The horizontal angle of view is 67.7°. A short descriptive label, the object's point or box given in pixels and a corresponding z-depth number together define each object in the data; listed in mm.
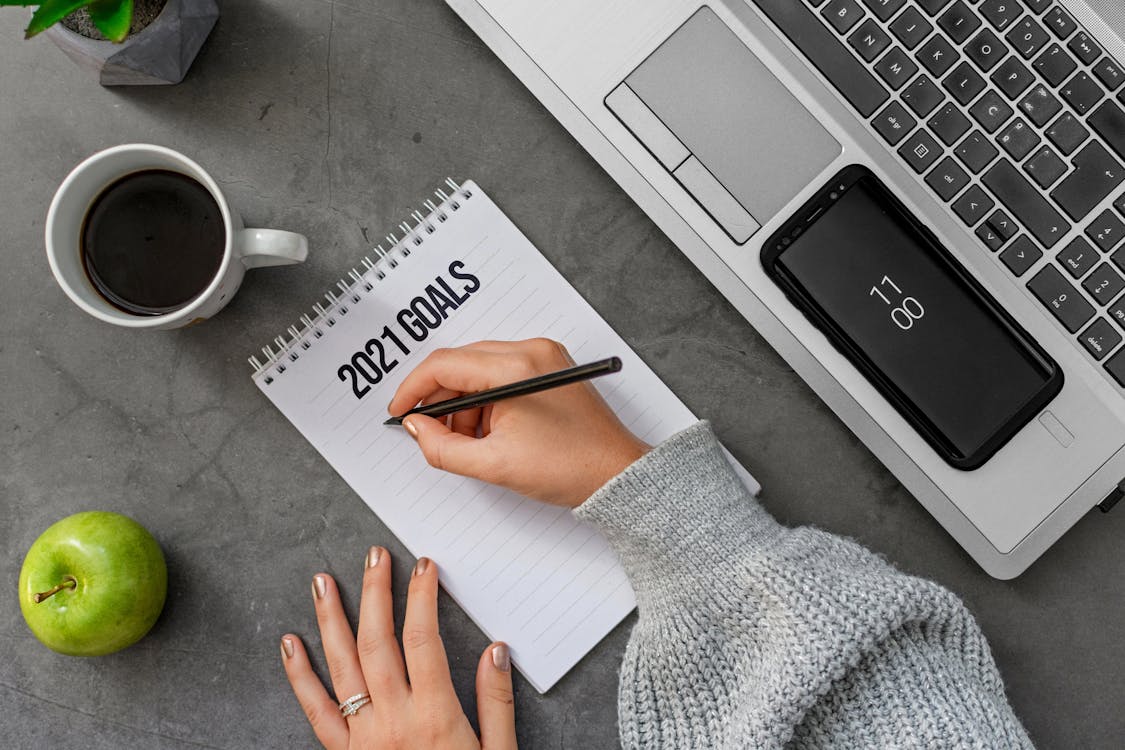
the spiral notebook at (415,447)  660
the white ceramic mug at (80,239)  564
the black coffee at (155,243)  606
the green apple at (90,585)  610
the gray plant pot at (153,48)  566
